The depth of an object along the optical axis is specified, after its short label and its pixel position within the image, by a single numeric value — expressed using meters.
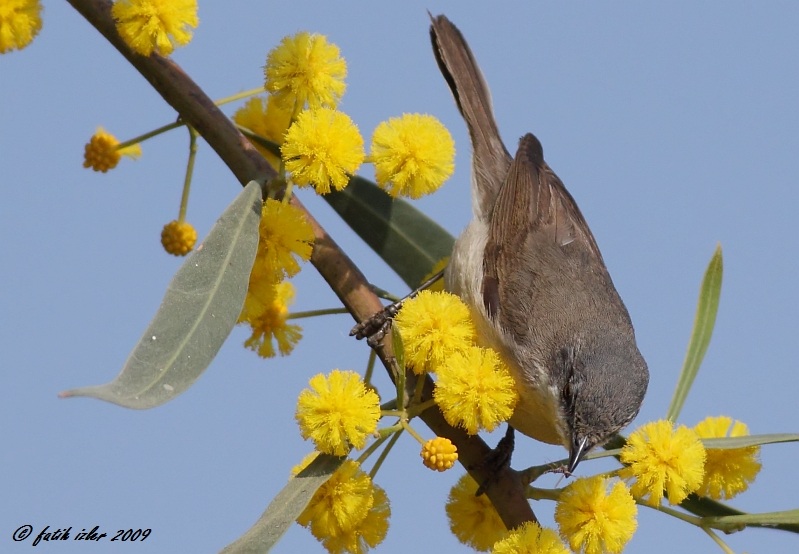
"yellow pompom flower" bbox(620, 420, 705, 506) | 4.50
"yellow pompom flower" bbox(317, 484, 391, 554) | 4.43
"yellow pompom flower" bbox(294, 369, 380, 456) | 4.14
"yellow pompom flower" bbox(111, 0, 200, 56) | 4.73
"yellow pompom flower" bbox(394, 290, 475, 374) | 4.80
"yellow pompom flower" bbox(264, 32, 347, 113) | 5.02
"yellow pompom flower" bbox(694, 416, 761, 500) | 5.07
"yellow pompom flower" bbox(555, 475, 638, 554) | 4.38
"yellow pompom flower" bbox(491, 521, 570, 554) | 4.13
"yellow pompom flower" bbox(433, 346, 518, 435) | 4.52
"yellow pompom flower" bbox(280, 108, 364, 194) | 4.73
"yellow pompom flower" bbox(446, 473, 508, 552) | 5.13
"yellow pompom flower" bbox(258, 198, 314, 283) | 4.77
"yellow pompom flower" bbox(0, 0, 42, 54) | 4.91
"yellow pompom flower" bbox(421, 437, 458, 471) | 4.06
